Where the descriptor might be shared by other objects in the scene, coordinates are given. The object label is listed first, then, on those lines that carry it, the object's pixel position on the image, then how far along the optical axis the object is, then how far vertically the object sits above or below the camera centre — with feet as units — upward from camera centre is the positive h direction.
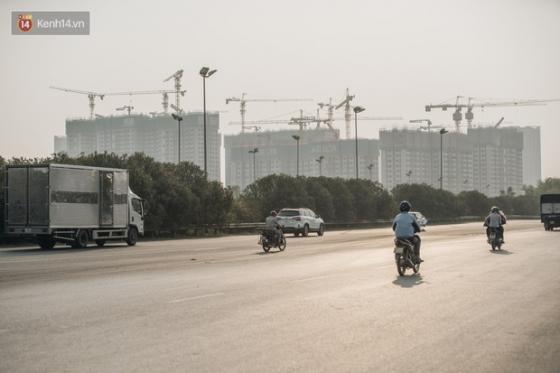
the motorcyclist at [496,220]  100.68 -1.56
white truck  109.40 +1.06
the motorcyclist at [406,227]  62.03 -1.46
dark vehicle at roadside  188.85 -0.81
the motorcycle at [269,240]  102.58 -4.05
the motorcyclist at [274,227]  103.81 -2.35
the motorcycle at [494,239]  100.22 -3.98
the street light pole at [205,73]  183.82 +32.21
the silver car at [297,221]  161.48 -2.46
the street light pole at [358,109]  277.03 +36.39
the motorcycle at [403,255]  61.87 -3.68
